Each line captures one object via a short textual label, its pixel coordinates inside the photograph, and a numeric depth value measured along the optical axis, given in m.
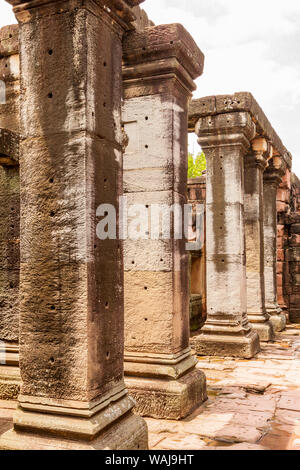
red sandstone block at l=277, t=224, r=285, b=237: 11.89
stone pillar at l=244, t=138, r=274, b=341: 8.48
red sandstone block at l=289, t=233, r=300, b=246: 11.85
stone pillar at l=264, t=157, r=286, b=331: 10.14
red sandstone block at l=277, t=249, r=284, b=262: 11.82
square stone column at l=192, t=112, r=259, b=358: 7.16
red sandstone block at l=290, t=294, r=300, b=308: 11.74
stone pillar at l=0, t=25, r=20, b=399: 5.01
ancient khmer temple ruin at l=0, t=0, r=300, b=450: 2.97
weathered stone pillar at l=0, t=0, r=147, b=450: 2.93
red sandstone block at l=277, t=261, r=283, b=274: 11.80
